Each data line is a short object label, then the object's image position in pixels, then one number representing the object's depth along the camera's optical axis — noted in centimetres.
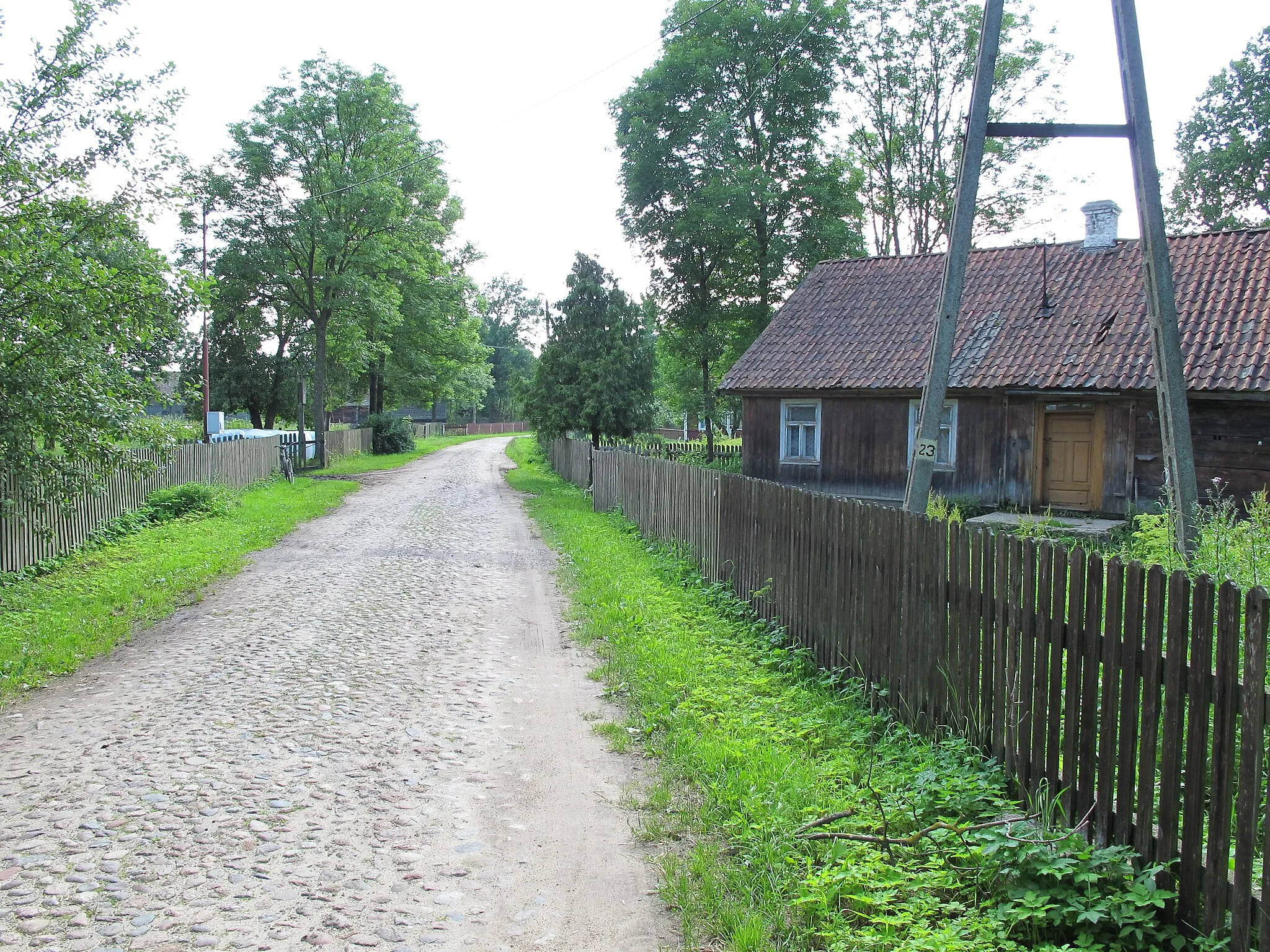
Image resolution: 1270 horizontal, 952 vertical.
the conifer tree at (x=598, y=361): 2511
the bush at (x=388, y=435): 4491
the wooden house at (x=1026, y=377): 1466
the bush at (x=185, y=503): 1568
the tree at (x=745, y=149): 3159
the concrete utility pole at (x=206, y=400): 2695
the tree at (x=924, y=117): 3347
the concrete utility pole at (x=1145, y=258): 703
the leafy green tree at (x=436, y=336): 3912
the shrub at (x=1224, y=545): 570
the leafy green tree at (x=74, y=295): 912
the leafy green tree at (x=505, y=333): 10262
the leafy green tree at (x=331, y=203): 3161
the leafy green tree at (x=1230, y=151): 3491
